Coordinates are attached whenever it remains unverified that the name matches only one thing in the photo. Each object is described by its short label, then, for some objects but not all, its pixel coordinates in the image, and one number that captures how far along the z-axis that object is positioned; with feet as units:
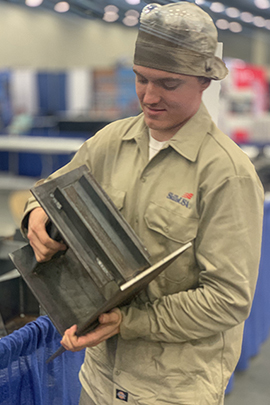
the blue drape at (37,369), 4.06
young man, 2.99
